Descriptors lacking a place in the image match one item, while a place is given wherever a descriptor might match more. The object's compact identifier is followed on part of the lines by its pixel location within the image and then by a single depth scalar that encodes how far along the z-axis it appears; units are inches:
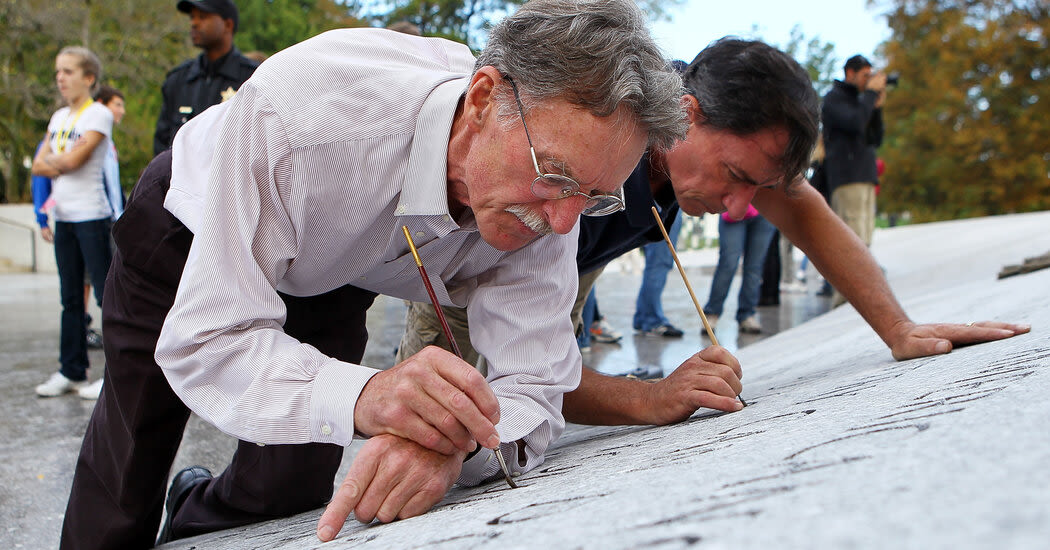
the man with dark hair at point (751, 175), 86.0
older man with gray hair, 51.6
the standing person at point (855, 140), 237.1
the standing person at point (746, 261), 229.9
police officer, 164.1
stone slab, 23.6
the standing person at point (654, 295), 219.8
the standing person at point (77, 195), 155.6
